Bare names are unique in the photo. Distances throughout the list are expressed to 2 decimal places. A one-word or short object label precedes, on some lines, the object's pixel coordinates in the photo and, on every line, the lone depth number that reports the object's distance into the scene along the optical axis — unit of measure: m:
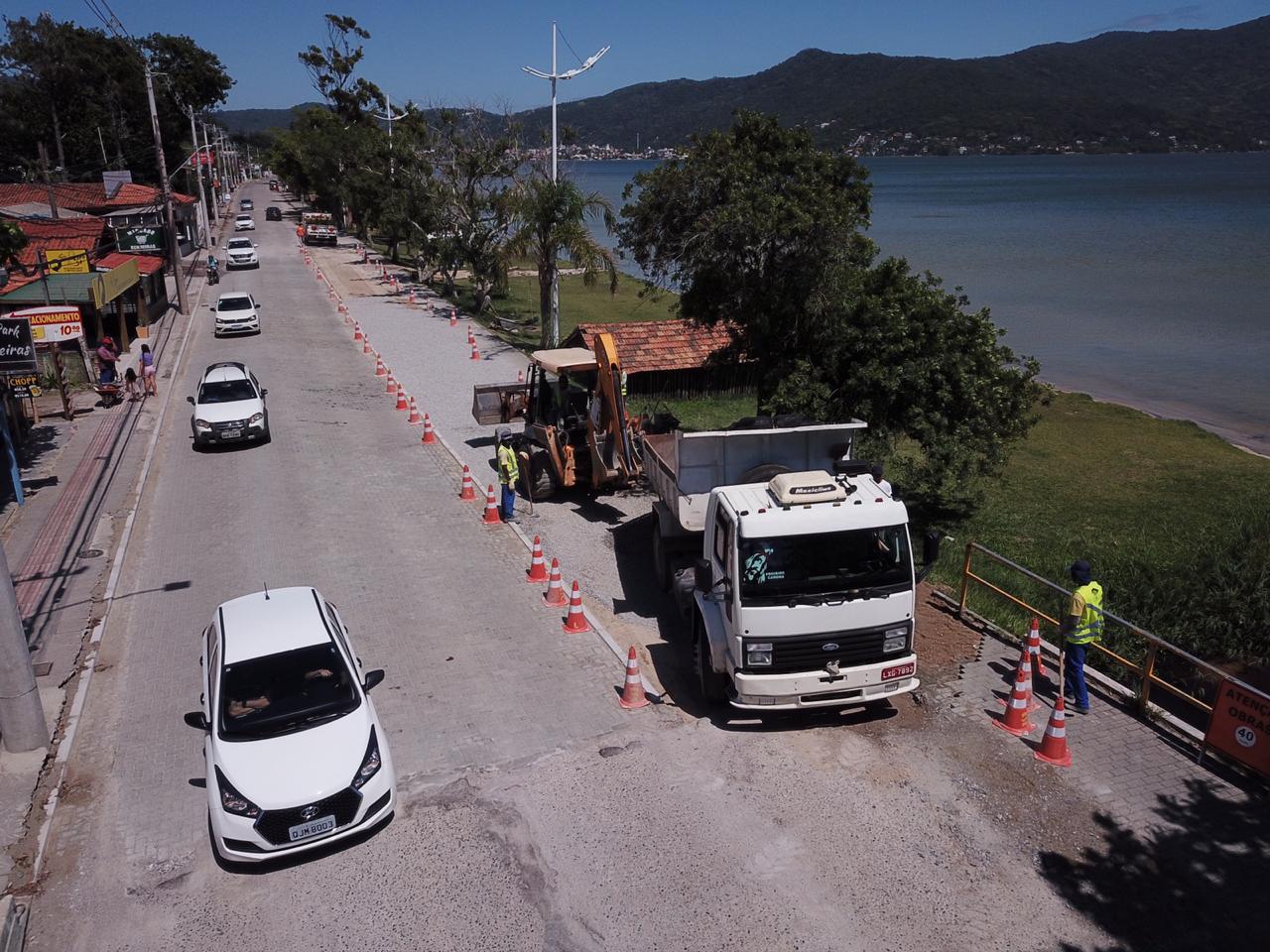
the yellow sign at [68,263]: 27.53
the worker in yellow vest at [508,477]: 15.77
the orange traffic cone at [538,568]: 13.61
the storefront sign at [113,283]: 26.97
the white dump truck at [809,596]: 9.21
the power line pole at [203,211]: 58.89
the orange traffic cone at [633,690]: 10.24
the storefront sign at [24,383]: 17.27
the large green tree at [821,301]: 15.04
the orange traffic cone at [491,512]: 15.94
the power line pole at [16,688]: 9.16
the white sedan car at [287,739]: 7.64
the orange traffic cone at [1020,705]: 9.65
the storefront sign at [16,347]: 16.88
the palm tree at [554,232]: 30.81
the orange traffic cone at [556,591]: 12.82
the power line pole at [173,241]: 37.72
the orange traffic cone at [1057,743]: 9.12
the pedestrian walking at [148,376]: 25.30
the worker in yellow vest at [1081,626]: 9.84
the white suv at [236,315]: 33.22
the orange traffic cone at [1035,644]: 10.27
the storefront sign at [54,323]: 21.48
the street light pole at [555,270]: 29.55
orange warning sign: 8.70
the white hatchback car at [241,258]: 51.97
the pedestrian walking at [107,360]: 24.00
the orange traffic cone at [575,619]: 12.04
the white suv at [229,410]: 19.80
